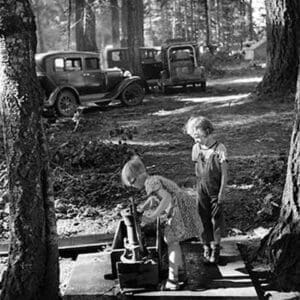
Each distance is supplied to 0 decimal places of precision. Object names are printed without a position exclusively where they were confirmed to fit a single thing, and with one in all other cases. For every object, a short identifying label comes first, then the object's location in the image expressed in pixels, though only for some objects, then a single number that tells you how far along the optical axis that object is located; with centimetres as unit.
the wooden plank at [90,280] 394
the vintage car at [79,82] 1448
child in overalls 405
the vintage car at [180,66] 1923
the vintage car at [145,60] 2153
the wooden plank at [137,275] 382
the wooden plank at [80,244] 530
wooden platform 380
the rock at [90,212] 631
